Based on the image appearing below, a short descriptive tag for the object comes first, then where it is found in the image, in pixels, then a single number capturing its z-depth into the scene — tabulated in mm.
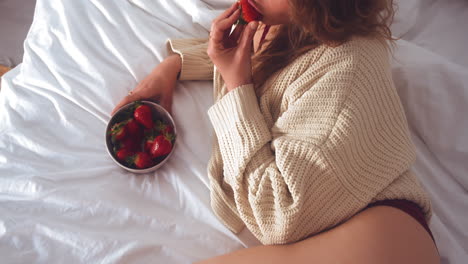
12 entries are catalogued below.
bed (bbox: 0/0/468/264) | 746
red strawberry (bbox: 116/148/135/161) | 821
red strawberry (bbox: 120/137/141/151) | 833
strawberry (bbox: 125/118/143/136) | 836
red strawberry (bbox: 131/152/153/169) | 820
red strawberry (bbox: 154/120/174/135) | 860
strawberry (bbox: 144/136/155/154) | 843
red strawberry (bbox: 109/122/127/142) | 824
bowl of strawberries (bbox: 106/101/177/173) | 824
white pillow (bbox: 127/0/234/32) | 1065
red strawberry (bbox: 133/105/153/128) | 846
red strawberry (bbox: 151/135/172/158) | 823
